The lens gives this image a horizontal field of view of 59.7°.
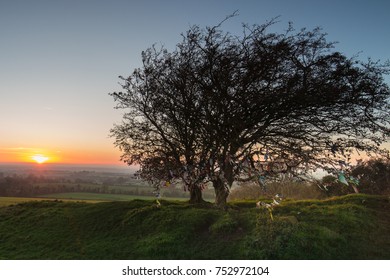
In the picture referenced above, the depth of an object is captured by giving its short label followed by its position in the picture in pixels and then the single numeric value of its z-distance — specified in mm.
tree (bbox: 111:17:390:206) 14234
